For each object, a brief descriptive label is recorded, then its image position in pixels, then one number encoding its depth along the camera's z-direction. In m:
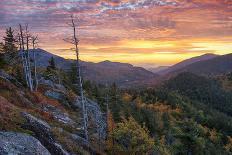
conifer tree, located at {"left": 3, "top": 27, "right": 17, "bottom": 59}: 34.53
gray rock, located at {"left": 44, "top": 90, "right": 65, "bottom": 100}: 34.34
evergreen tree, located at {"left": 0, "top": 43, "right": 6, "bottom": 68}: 31.99
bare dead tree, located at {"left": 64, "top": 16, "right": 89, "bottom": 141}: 18.78
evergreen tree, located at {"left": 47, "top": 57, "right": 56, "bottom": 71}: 54.20
